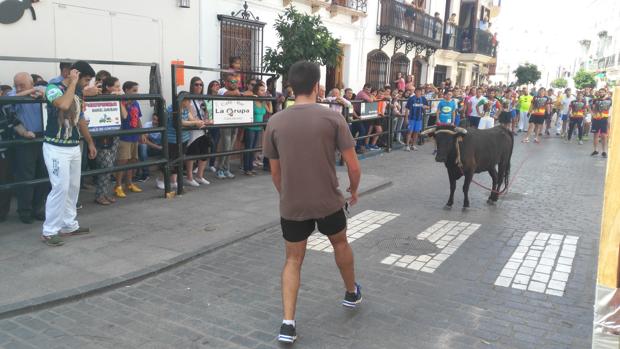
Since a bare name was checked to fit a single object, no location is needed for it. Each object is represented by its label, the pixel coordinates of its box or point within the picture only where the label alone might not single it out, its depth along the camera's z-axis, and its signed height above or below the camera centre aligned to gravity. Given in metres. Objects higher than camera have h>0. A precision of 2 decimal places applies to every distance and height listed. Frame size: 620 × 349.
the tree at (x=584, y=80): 50.73 +0.97
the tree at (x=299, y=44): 9.86 +0.67
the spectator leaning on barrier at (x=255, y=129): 9.54 -1.01
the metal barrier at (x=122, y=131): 5.75 -0.81
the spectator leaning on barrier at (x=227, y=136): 9.20 -1.10
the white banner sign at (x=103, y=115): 6.54 -0.58
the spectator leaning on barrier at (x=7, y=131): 6.06 -0.76
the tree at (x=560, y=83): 61.06 +0.65
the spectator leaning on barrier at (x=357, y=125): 12.40 -1.12
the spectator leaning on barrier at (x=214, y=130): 9.19 -1.00
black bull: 7.93 -1.06
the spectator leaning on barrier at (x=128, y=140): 7.88 -1.07
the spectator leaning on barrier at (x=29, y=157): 6.16 -1.08
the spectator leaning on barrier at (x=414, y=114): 15.30 -0.93
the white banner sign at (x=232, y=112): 8.51 -0.62
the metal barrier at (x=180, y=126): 7.77 -0.83
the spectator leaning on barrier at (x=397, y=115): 14.50 -0.93
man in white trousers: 5.26 -0.77
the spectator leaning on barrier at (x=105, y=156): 7.31 -1.22
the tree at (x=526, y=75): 44.09 +1.08
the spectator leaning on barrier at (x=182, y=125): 8.02 -0.82
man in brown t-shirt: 3.50 -0.62
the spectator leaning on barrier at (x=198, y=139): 8.47 -1.09
